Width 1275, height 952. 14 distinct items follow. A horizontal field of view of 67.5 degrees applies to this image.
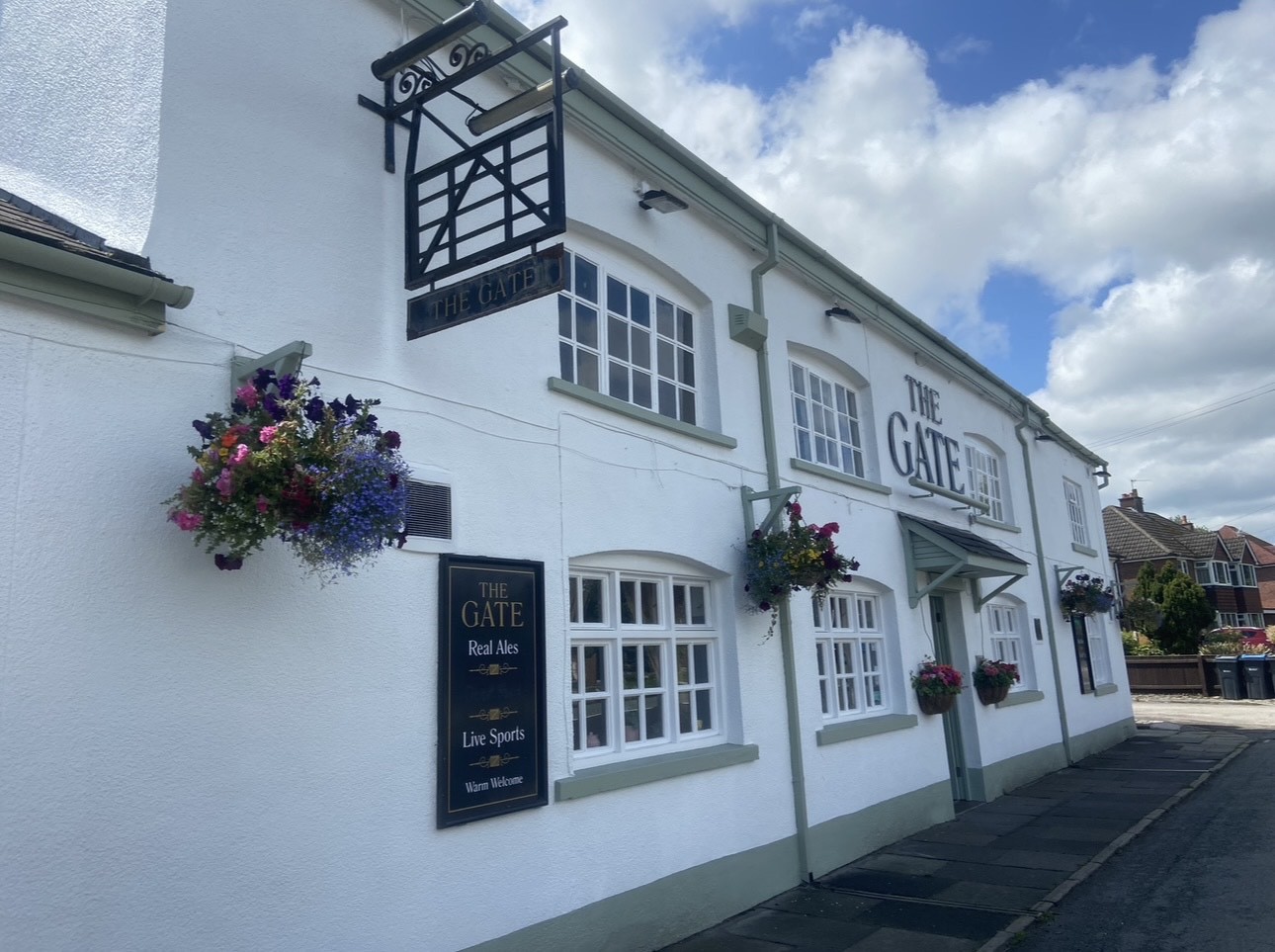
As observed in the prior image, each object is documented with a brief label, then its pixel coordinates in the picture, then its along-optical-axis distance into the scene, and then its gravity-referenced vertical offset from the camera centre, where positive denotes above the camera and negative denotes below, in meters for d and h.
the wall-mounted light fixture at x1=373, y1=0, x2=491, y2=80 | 5.32 +3.68
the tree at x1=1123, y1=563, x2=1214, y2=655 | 31.80 +1.58
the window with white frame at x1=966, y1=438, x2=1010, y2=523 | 14.62 +2.99
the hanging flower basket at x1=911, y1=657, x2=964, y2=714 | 10.63 -0.14
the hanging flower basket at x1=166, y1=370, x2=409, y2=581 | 4.09 +0.93
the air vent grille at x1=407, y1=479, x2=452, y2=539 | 5.46 +1.06
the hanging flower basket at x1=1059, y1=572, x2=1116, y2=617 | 16.23 +1.17
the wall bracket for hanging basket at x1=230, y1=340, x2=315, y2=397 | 4.63 +1.64
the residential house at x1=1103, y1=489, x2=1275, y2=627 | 43.81 +4.93
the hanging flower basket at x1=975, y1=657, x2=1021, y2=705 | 12.38 -0.13
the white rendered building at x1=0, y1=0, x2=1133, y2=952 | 4.06 +0.86
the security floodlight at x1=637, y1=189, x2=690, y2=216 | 7.91 +3.93
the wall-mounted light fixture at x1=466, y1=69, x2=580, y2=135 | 5.50 +3.42
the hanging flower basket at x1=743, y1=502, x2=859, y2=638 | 7.98 +0.95
